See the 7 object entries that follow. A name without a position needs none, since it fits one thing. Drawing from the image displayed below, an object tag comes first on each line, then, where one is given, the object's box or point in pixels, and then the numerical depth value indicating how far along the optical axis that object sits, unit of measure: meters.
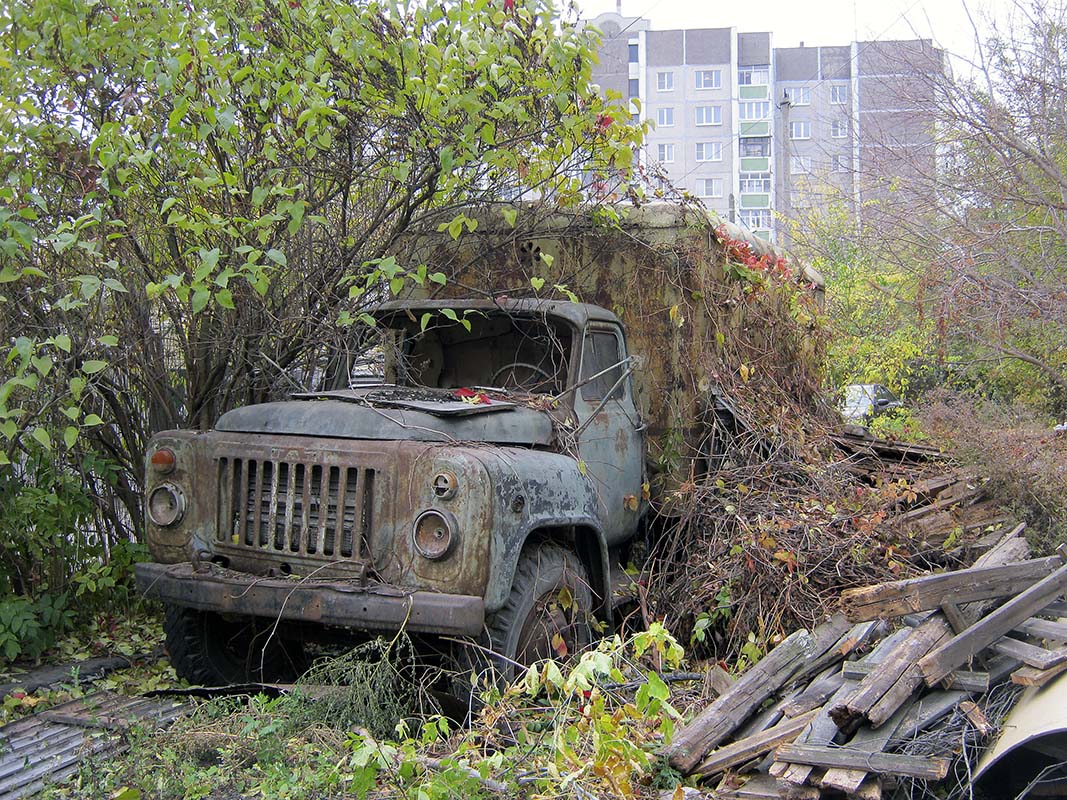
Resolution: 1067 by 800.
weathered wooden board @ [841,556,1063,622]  4.44
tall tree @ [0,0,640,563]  5.56
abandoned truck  4.40
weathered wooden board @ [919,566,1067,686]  4.17
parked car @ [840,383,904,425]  16.17
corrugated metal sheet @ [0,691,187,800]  4.07
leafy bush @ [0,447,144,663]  5.80
